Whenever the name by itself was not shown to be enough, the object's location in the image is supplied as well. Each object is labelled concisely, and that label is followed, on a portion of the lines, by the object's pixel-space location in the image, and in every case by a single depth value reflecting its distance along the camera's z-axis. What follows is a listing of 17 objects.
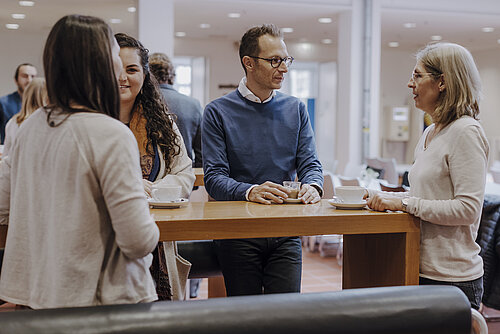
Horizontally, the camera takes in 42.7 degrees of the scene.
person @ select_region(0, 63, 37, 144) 6.31
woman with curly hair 2.41
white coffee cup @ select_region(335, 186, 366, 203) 2.16
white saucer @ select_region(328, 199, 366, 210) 2.13
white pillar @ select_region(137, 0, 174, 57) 9.47
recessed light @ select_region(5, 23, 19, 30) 13.06
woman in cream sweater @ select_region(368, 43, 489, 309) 2.03
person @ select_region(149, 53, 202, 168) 4.11
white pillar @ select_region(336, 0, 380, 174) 10.31
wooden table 1.89
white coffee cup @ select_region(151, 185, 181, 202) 2.11
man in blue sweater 2.44
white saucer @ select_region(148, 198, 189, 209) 2.09
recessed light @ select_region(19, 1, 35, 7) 10.27
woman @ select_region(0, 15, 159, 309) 1.46
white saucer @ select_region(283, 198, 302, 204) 2.30
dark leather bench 1.44
